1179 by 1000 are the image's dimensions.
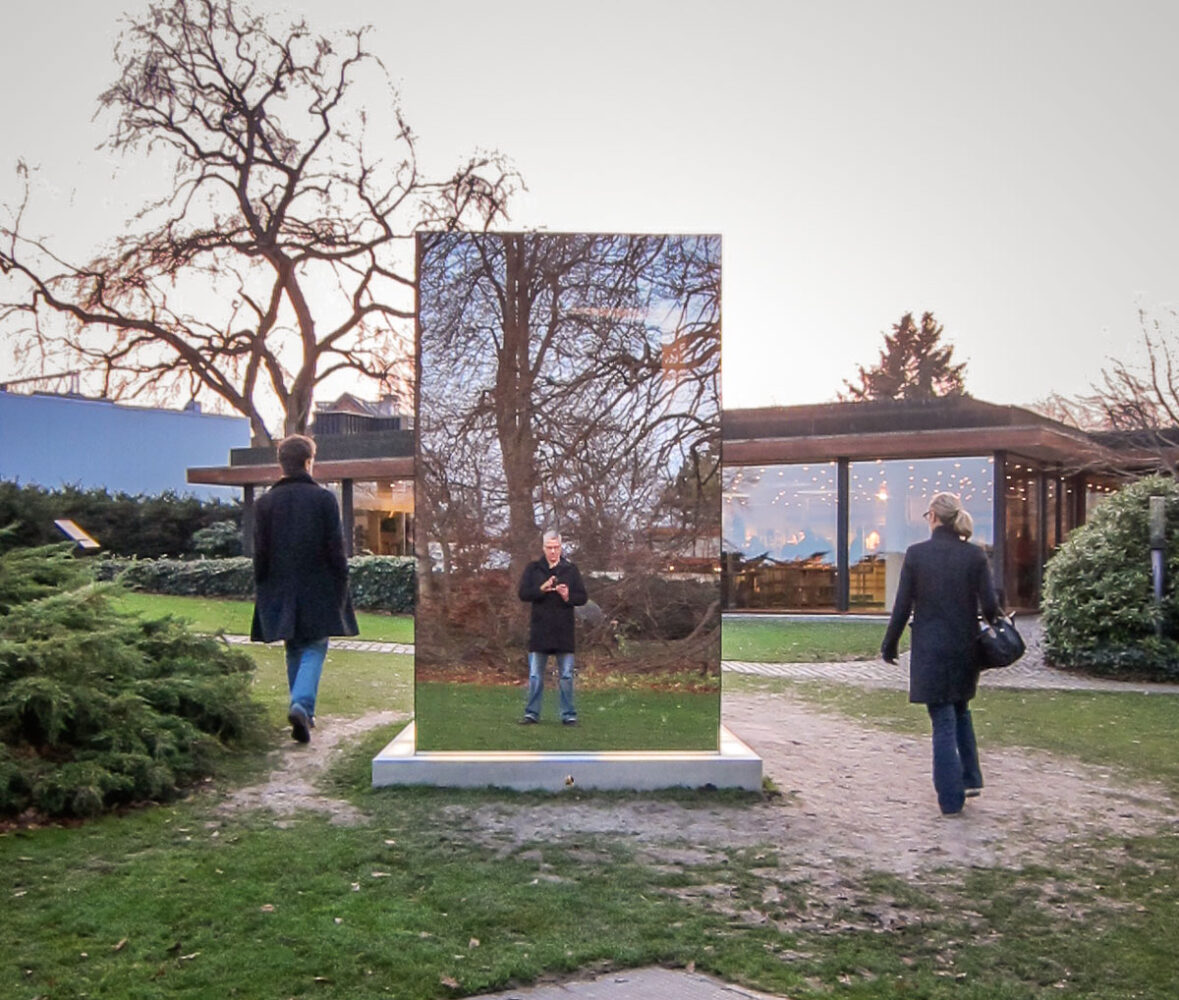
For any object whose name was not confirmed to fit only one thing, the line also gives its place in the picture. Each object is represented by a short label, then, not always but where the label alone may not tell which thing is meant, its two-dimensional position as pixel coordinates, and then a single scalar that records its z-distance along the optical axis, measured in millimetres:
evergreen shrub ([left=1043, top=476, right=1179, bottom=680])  13742
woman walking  6457
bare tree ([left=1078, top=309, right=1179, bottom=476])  24594
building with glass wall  21984
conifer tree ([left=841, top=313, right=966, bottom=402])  70000
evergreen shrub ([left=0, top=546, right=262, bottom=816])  6121
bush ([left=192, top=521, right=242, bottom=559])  29438
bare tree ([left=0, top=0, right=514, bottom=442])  26125
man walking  6969
